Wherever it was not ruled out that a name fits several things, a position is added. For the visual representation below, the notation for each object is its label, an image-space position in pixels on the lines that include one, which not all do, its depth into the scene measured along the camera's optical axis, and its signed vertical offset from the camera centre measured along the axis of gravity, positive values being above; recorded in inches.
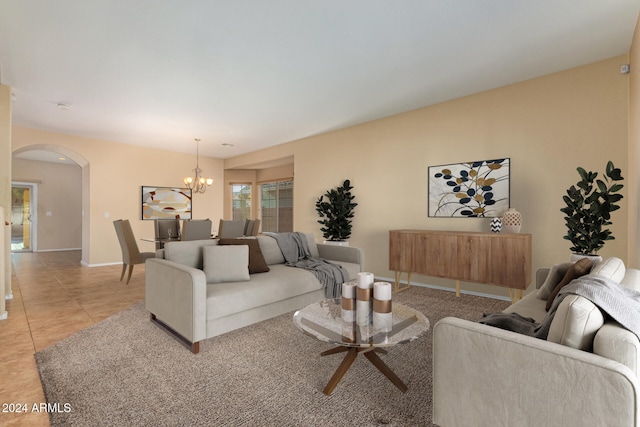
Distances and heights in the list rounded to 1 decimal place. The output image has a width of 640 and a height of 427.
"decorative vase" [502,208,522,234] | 136.9 -3.6
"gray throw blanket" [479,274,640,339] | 44.1 -14.0
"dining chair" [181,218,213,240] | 191.0 -11.6
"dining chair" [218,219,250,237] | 209.6 -11.8
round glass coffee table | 66.9 -27.6
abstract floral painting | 152.3 +12.2
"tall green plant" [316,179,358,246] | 207.8 -0.7
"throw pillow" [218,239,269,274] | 125.4 -18.2
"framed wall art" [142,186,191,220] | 278.4 +7.9
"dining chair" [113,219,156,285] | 179.5 -20.2
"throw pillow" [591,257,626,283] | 65.3 -12.3
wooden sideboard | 131.1 -20.7
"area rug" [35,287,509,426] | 64.0 -42.1
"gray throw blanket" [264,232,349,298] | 133.2 -23.5
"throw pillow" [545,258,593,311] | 76.7 -14.5
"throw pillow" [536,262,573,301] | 94.5 -20.5
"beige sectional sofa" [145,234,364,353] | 92.0 -26.6
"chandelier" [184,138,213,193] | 255.2 +25.1
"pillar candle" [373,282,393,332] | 76.5 -23.1
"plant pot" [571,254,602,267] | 112.6 -16.0
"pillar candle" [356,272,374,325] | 78.9 -21.8
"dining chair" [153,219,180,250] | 221.5 -13.2
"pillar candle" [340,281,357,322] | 82.2 -23.1
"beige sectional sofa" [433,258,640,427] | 39.0 -22.3
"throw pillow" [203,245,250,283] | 110.6 -18.9
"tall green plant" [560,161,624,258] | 109.6 -0.3
